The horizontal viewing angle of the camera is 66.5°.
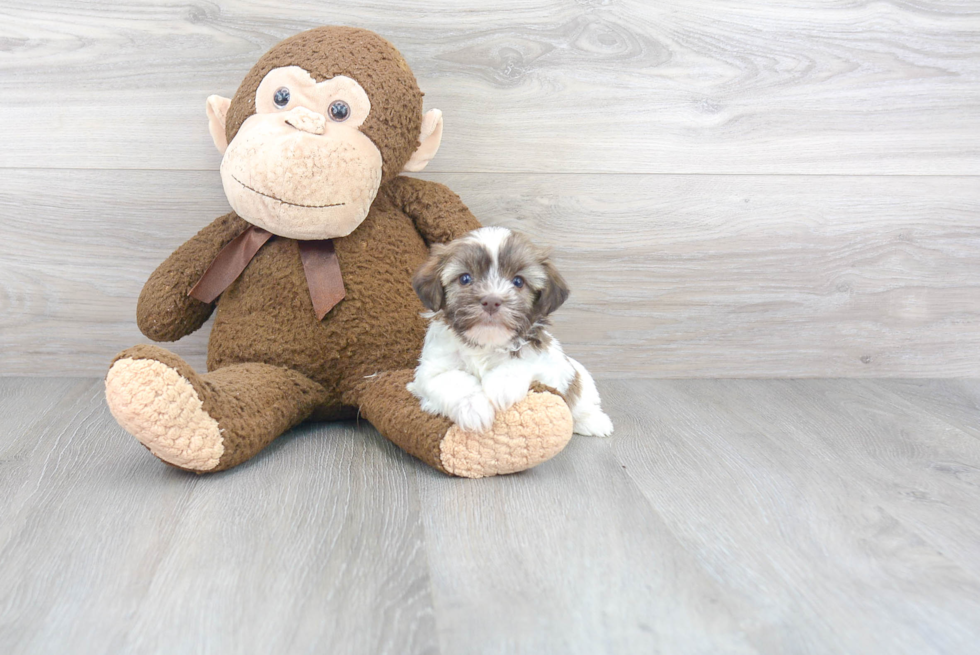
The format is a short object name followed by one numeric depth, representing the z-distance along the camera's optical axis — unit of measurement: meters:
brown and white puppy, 1.27
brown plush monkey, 1.29
